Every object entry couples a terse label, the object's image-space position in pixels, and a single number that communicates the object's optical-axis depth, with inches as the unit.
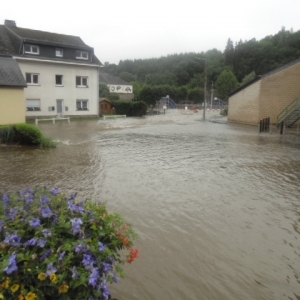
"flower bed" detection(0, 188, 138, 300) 90.0
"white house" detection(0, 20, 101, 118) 1235.9
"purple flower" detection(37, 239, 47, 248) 95.0
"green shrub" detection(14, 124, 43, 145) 580.1
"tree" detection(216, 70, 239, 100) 3752.5
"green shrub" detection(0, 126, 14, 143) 588.7
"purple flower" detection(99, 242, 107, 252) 99.7
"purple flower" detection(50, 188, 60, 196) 131.3
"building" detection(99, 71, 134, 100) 2873.0
